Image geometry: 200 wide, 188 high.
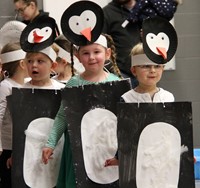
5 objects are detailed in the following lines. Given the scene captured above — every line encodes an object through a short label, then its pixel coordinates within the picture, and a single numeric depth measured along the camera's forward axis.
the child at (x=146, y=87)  3.49
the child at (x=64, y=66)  4.92
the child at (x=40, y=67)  4.01
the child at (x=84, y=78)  3.73
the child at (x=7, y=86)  4.16
